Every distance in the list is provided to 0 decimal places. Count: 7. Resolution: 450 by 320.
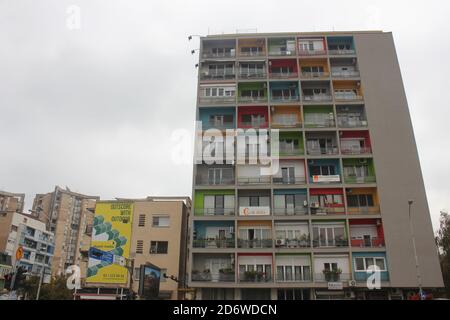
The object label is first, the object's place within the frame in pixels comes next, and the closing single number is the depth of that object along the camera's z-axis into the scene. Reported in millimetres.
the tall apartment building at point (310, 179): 37594
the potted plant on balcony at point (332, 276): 36938
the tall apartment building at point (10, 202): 103750
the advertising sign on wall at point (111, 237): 45562
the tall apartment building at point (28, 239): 79375
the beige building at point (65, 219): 114344
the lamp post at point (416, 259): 34494
